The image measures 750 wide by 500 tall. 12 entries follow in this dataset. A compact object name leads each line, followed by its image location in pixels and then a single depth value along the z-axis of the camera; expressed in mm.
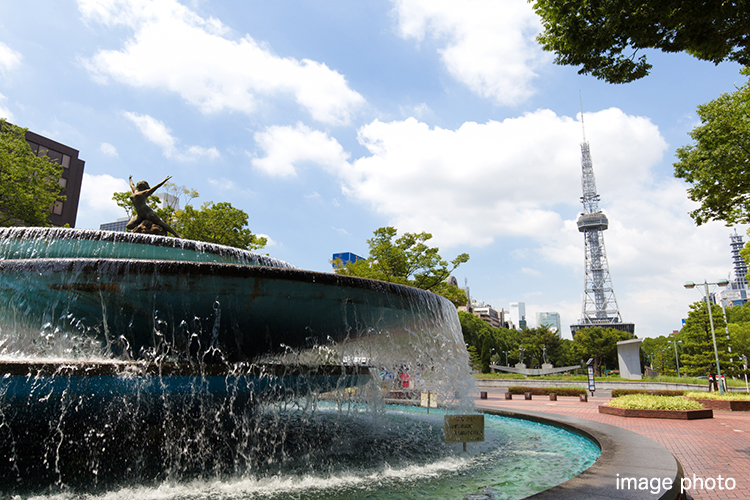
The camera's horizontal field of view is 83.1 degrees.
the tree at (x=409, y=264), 28172
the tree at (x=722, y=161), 11562
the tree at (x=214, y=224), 27469
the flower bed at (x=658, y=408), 12906
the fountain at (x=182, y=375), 5172
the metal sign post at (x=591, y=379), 26055
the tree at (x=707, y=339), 30766
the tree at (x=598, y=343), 75375
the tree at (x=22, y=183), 23828
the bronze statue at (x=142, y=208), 9250
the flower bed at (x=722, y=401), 15758
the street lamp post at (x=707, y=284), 22416
